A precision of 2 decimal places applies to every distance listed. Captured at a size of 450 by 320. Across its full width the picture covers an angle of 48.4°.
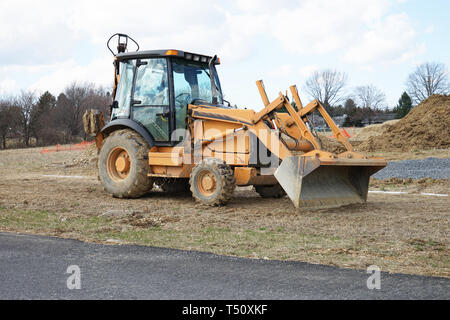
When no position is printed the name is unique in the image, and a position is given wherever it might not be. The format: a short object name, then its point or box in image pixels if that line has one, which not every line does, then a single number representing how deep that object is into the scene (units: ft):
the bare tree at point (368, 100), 238.89
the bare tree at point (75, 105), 179.32
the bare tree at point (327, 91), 198.90
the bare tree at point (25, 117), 165.17
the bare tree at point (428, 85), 205.67
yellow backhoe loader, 27.53
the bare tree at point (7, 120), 156.56
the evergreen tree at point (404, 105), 196.65
